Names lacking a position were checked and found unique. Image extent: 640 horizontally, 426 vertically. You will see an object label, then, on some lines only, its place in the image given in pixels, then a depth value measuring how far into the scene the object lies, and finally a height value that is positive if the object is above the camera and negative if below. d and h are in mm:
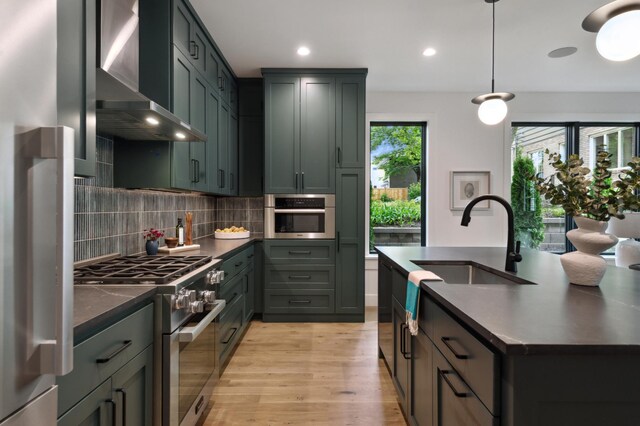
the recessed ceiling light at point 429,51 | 3277 +1550
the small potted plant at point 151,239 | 2338 -203
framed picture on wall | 4488 +336
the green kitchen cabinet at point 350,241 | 3713 -321
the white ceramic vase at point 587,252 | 1311 -162
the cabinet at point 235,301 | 2459 -772
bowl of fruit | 3508 -235
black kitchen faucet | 1750 -198
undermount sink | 2094 -369
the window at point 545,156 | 4629 +808
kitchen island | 816 -374
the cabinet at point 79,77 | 1148 +475
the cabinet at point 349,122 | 3701 +961
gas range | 1467 -311
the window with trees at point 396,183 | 4637 +387
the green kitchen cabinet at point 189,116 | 2336 +705
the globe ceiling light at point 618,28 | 1389 +767
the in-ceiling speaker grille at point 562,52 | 3246 +1546
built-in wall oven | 3713 -43
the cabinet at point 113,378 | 960 -539
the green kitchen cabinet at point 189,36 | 2340 +1312
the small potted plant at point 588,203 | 1188 +33
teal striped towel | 1525 -383
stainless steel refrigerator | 566 -19
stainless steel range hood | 1585 +586
